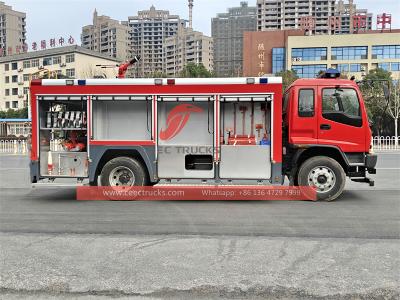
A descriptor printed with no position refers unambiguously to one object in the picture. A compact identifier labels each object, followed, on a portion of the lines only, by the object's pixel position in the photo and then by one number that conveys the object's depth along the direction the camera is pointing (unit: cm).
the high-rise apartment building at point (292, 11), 14875
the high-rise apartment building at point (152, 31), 13188
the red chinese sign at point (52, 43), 9056
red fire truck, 926
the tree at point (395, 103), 4141
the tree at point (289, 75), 5081
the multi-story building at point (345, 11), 14816
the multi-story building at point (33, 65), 8950
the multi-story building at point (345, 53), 7975
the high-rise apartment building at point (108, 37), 12494
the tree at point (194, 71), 5325
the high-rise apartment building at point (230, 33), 15050
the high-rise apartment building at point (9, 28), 13662
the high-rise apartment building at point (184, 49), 12662
